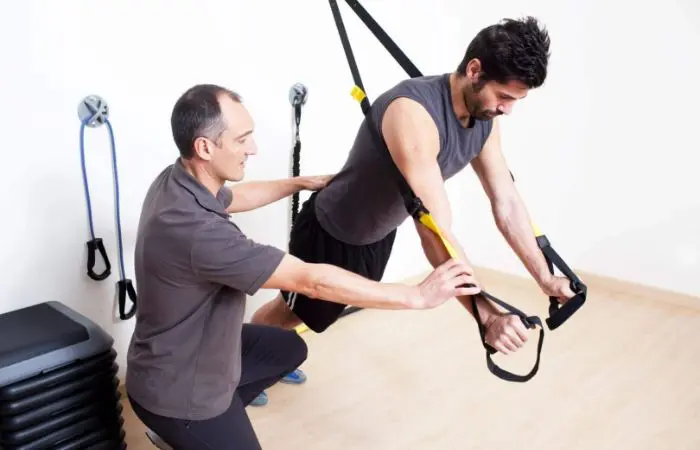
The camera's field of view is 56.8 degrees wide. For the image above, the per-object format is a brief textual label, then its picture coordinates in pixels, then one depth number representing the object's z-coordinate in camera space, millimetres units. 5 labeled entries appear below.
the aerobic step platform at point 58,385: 1465
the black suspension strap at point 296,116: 2418
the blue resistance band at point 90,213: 1899
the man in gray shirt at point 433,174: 1444
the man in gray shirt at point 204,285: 1294
